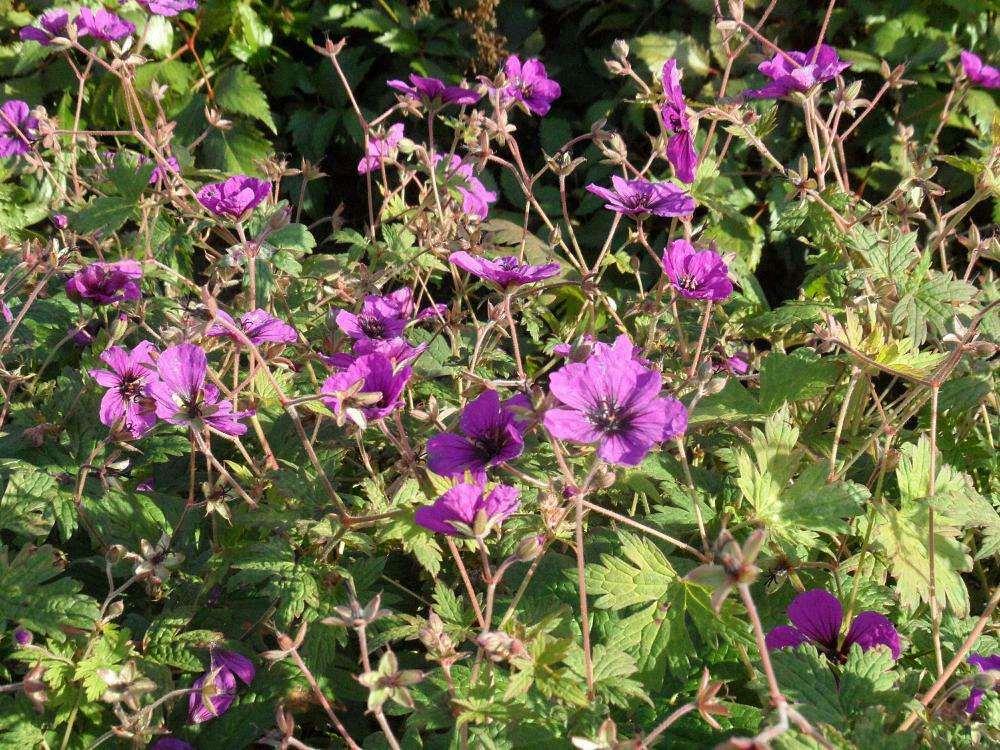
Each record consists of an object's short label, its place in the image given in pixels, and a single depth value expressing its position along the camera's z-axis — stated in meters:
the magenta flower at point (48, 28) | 0.81
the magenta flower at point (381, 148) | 0.82
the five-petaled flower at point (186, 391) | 0.65
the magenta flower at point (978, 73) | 0.83
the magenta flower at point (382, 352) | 0.66
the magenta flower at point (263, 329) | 0.68
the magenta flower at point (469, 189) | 0.78
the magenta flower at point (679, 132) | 0.75
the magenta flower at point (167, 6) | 0.82
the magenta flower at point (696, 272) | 0.69
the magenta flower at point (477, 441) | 0.64
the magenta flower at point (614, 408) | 0.62
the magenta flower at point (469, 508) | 0.61
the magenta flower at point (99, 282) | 0.74
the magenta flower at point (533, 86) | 0.84
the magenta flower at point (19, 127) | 0.86
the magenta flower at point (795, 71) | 0.75
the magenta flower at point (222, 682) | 0.67
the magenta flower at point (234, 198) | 0.72
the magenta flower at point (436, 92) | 0.80
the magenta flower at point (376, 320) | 0.70
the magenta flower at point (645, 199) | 0.72
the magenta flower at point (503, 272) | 0.67
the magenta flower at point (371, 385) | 0.63
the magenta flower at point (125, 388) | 0.68
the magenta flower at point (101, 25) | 0.81
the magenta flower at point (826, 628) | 0.67
